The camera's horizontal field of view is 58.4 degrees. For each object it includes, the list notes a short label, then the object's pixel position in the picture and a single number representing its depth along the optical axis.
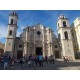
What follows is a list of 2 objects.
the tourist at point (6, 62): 6.88
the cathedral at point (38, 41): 16.17
